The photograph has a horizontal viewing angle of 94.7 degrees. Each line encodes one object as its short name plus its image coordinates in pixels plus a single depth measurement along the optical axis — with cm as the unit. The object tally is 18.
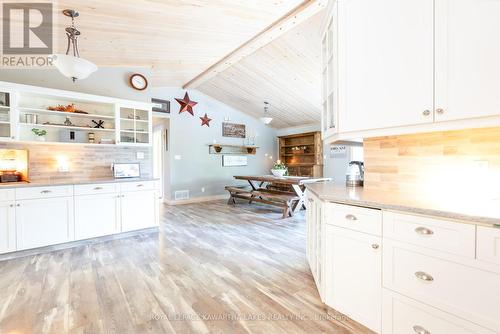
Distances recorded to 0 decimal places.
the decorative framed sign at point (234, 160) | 743
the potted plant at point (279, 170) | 589
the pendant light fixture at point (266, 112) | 638
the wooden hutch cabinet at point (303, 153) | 741
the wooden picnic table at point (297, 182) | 486
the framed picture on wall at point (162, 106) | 607
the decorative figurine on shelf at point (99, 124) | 380
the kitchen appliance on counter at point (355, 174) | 226
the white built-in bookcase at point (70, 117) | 303
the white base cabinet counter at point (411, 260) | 107
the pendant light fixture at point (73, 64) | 220
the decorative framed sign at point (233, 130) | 743
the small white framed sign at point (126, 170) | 385
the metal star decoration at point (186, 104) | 649
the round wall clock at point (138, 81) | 409
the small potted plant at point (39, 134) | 333
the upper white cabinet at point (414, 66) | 121
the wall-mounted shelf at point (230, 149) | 714
